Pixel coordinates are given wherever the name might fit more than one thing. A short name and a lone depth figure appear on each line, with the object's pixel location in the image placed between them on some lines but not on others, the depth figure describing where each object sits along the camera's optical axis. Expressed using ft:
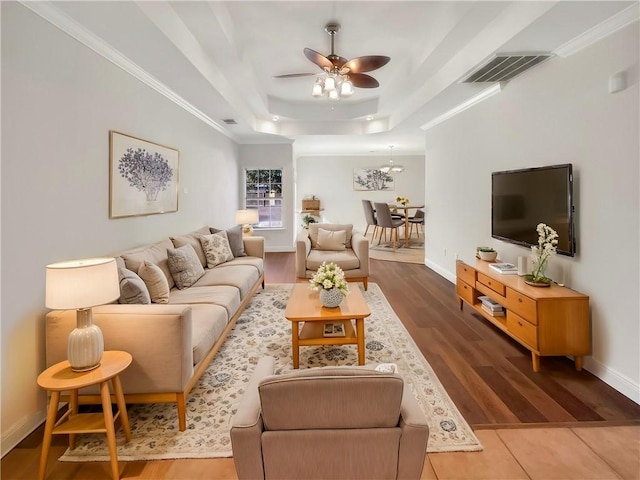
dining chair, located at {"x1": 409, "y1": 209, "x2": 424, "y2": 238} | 28.86
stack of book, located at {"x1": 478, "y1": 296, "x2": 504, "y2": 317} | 10.91
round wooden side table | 5.52
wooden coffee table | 8.98
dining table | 27.37
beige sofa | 6.53
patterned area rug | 6.25
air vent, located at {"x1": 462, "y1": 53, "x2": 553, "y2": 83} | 9.68
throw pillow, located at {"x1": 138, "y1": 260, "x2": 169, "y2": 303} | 8.95
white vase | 9.43
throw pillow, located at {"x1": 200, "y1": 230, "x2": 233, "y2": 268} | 13.92
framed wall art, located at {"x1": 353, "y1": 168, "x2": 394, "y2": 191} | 35.17
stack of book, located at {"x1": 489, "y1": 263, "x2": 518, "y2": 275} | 10.96
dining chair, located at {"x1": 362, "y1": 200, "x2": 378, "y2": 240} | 28.60
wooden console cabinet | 8.48
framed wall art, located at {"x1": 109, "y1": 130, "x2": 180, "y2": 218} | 9.80
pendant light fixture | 30.14
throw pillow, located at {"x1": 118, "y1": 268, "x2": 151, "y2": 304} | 7.63
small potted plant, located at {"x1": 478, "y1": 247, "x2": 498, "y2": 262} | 12.69
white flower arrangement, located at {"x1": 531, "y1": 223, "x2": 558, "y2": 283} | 9.27
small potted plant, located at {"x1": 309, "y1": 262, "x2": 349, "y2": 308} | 9.43
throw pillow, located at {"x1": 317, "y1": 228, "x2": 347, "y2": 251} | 17.30
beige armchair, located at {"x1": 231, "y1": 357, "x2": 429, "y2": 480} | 3.53
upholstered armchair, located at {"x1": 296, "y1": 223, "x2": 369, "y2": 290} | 15.66
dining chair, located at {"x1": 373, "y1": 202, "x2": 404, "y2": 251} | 25.95
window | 26.27
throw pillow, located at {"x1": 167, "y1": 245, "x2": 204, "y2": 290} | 11.14
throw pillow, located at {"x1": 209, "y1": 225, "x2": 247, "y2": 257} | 15.80
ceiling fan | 10.23
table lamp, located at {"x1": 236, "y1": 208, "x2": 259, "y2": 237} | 19.92
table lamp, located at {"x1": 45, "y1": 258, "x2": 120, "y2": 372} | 5.70
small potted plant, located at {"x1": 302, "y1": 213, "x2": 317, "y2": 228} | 28.99
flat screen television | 9.11
